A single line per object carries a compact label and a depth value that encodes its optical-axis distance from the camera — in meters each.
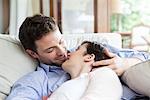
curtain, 3.41
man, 1.72
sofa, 1.74
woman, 1.52
